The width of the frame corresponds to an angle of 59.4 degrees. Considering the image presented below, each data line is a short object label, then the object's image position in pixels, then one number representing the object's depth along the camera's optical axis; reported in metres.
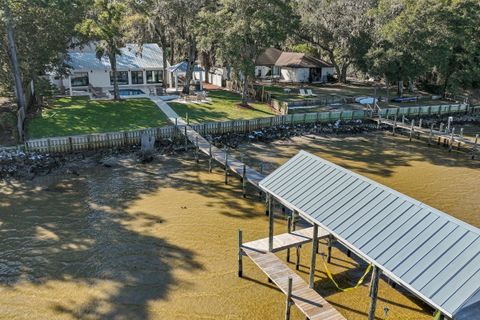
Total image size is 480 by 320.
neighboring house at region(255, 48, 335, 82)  58.03
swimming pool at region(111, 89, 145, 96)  44.10
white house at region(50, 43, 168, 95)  44.66
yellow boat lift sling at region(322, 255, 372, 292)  14.93
